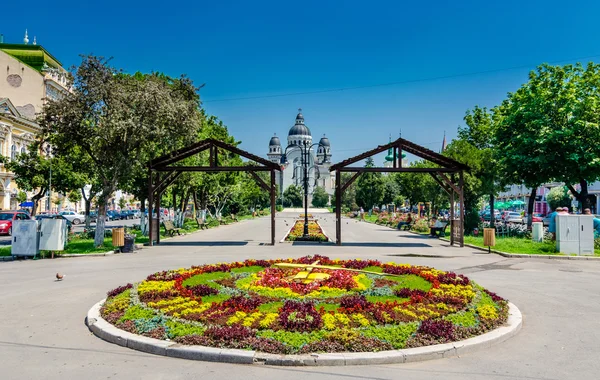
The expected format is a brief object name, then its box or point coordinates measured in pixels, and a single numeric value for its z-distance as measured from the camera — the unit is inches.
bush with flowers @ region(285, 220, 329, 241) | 995.1
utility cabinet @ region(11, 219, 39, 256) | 673.6
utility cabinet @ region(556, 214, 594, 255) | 715.4
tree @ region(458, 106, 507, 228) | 1152.2
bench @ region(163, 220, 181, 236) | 1099.4
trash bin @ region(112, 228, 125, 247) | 746.2
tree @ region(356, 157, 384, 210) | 3085.6
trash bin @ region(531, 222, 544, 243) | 885.0
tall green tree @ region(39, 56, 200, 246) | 769.6
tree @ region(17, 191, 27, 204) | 1858.4
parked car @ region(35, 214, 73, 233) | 1507.1
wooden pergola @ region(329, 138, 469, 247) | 877.2
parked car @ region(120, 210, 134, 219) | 2426.6
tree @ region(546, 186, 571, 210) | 2235.5
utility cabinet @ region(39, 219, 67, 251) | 687.1
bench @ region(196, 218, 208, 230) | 1463.2
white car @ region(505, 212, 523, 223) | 1853.8
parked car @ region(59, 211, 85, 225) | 1855.8
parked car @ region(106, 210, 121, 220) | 2239.5
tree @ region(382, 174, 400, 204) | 3339.1
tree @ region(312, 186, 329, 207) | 5142.7
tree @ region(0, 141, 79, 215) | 1357.0
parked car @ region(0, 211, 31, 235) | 1156.5
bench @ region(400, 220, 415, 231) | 1476.4
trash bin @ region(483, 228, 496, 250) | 742.5
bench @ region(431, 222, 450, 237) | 1141.7
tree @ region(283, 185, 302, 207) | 4884.4
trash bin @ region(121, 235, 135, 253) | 775.7
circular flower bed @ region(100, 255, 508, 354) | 257.1
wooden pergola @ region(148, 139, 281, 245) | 884.6
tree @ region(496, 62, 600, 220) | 967.6
